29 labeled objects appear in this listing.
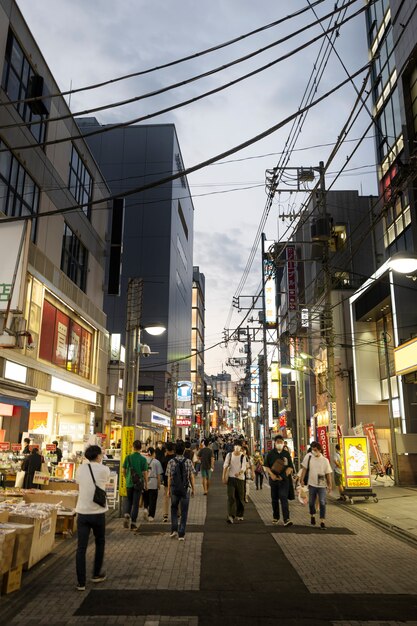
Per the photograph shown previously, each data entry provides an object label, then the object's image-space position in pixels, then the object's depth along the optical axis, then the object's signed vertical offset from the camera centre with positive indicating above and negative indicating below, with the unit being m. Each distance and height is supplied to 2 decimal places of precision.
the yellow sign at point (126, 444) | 13.17 +0.22
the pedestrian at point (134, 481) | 10.45 -0.58
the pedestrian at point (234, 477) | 11.59 -0.52
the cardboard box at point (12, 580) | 6.15 -1.55
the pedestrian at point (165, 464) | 12.02 -0.33
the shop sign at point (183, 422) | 46.03 +2.80
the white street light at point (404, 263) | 10.10 +3.76
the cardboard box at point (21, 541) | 6.38 -1.15
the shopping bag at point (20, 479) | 13.28 -0.71
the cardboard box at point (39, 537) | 7.31 -1.28
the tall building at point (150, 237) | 55.88 +24.51
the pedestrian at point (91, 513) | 6.59 -0.80
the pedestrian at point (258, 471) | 20.67 -0.68
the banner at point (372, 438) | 22.00 +0.74
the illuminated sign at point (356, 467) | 16.12 -0.37
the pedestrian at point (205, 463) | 17.94 -0.33
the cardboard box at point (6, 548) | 5.98 -1.14
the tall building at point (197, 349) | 90.25 +19.76
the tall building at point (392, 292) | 20.81 +7.76
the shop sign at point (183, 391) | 57.41 +6.93
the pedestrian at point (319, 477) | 11.02 -0.48
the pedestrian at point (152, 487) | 12.01 -0.79
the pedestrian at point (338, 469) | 16.43 -0.46
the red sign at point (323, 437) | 21.21 +0.76
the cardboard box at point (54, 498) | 10.02 -0.89
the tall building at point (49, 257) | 16.16 +7.64
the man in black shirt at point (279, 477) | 11.23 -0.49
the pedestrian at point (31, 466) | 12.99 -0.37
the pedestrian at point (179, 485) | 9.62 -0.60
